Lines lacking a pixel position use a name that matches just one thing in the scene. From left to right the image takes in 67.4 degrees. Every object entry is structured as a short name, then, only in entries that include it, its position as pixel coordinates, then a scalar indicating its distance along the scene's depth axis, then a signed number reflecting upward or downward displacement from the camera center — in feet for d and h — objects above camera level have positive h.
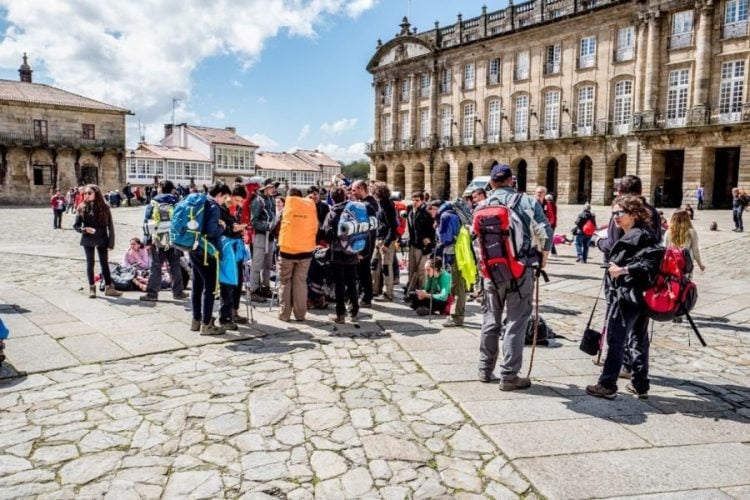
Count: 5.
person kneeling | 23.55 -3.83
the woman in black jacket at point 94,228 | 25.53 -1.23
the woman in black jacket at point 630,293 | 13.73 -2.07
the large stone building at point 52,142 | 140.97 +15.42
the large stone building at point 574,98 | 100.73 +24.37
